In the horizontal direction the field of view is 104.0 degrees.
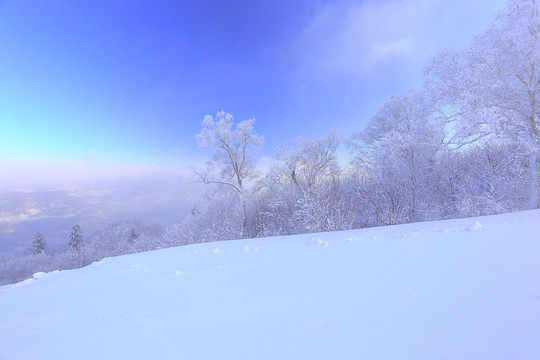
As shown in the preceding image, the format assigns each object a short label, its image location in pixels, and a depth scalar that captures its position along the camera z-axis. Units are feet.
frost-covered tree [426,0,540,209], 23.56
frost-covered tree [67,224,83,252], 101.24
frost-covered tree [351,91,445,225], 33.83
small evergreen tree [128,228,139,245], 106.66
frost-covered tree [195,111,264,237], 47.11
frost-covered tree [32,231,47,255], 111.34
